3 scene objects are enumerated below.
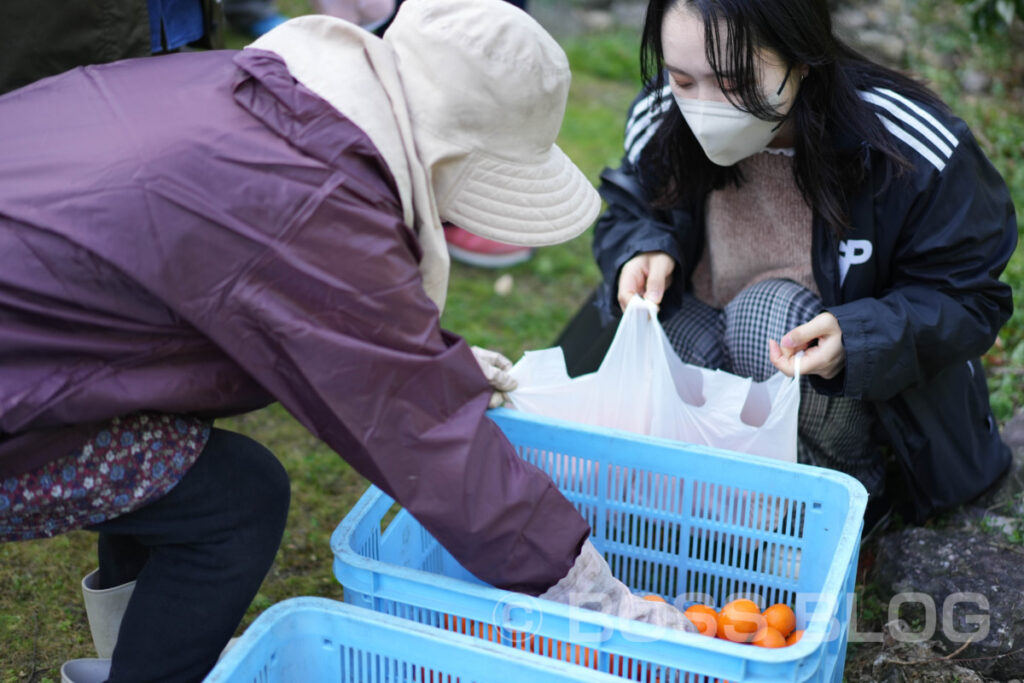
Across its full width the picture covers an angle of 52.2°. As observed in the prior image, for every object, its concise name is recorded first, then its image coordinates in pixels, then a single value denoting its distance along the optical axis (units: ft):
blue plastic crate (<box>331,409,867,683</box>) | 4.31
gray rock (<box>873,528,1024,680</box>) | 5.68
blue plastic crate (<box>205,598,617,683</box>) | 4.15
